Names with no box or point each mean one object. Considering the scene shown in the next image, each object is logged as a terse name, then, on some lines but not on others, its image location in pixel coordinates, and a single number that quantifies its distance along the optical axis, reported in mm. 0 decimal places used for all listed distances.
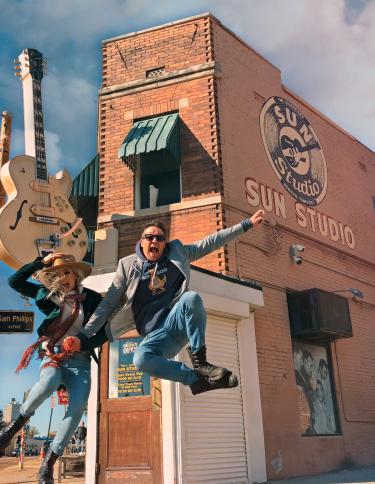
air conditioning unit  11117
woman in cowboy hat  4363
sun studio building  8969
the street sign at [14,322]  8797
